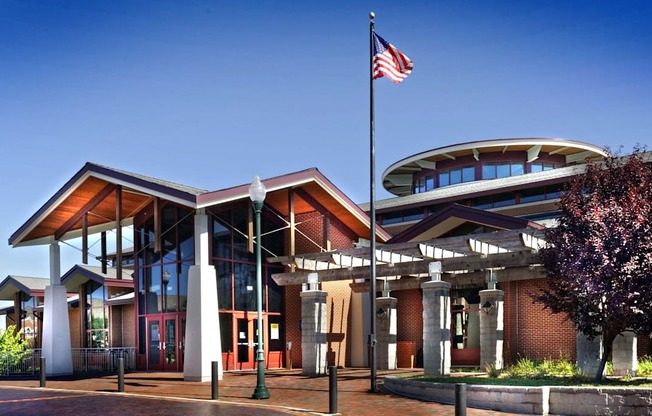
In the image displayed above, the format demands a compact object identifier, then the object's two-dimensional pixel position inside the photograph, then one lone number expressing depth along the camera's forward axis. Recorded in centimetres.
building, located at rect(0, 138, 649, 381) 2362
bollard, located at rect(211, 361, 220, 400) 1806
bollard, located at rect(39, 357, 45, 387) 2328
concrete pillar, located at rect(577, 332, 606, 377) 1814
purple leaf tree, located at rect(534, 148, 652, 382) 1527
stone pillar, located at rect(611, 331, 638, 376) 1972
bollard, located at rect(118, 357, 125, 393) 2045
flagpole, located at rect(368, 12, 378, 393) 1912
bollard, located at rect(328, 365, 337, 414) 1515
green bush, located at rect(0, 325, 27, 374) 3152
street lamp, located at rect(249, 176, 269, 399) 1784
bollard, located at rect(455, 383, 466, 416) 1128
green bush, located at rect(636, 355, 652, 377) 1882
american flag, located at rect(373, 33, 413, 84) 2139
